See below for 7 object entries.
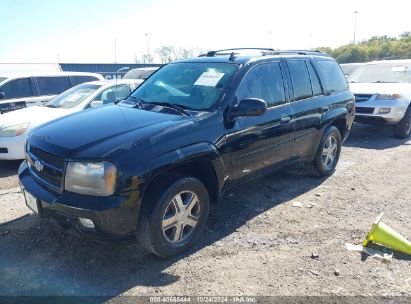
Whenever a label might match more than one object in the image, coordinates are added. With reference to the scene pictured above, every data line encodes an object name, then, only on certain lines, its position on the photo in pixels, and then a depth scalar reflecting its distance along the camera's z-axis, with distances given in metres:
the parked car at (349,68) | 13.85
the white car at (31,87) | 7.98
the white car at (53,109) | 6.05
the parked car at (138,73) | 13.82
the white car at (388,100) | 8.13
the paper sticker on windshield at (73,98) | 7.00
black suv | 2.90
